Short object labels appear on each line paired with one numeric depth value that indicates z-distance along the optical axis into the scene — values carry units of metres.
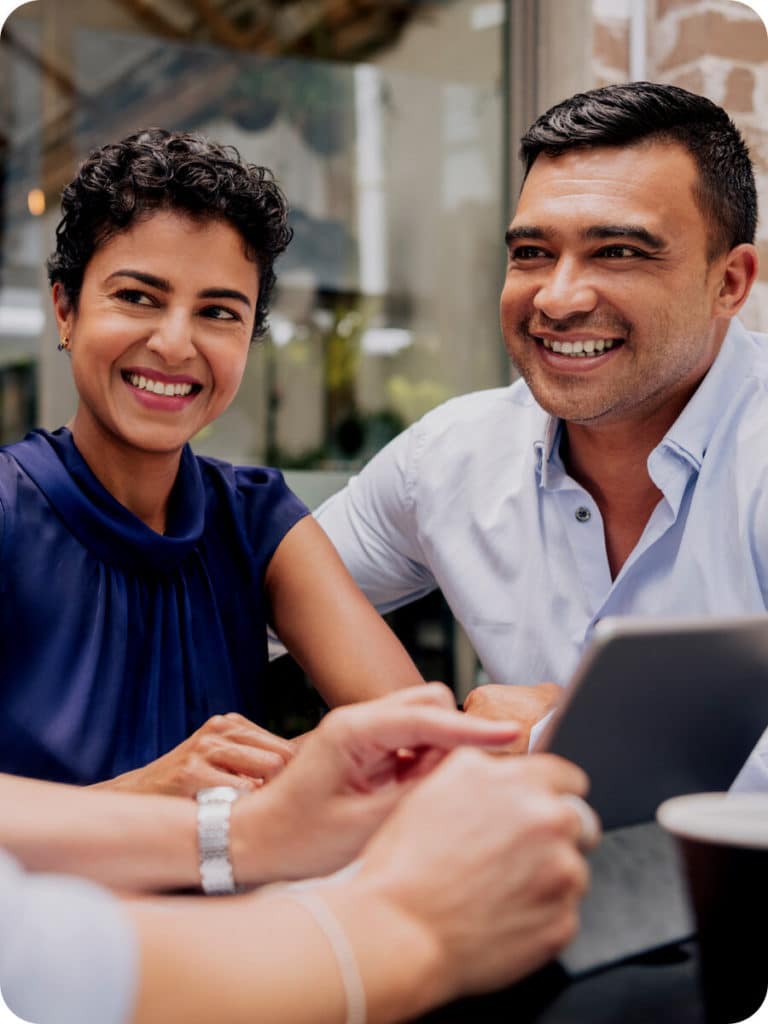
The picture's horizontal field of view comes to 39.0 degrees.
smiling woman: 1.26
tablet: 0.65
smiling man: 1.50
